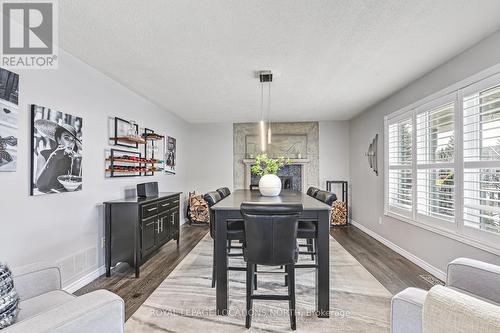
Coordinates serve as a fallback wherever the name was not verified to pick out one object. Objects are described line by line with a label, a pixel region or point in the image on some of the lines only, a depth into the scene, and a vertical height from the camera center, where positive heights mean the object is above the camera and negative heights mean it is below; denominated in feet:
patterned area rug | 6.83 -4.17
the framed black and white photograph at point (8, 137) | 6.52 +0.76
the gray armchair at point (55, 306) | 3.37 -2.12
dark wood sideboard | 10.02 -2.53
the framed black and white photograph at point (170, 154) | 17.42 +0.90
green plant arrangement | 10.33 +0.01
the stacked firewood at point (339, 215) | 19.27 -3.53
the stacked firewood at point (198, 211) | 19.56 -3.29
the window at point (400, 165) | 12.26 +0.13
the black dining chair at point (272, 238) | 6.52 -1.80
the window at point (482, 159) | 7.55 +0.26
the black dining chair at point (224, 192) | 11.48 -1.15
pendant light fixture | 10.39 +3.75
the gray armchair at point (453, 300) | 2.85 -2.00
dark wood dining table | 7.38 -2.45
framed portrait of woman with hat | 7.52 +0.51
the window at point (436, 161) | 9.46 +0.24
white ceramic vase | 10.68 -0.73
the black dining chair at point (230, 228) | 7.99 -1.94
